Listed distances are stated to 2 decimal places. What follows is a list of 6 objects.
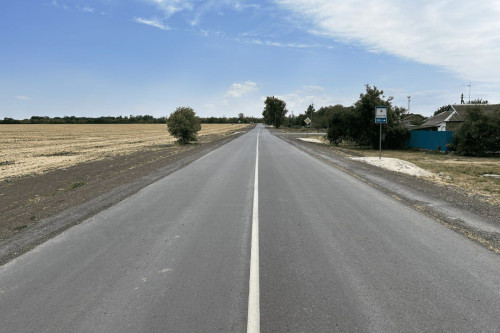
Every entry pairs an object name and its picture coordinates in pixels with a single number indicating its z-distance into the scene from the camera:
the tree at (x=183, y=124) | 34.22
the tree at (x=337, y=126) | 32.72
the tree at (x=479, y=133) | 23.59
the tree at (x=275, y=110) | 139.12
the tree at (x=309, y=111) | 116.01
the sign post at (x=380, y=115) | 19.12
